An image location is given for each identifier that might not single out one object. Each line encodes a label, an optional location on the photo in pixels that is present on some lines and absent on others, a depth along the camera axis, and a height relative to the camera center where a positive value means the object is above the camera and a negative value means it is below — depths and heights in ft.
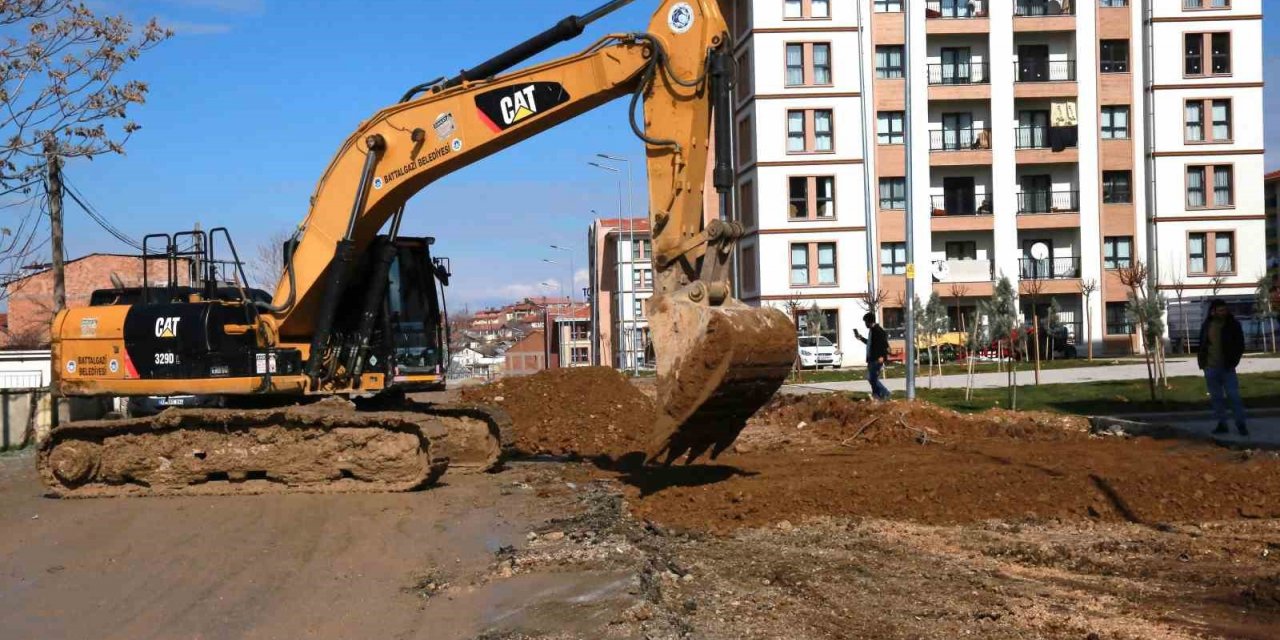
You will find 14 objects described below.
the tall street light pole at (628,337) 245.96 -1.41
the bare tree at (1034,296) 77.15 +1.69
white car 163.73 -3.59
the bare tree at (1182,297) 164.65 +3.29
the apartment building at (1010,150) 180.24 +26.52
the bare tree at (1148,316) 74.23 +0.28
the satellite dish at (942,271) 170.09 +7.91
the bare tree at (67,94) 56.95 +12.56
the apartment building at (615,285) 228.02 +11.33
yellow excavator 35.70 +0.77
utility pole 75.66 +7.37
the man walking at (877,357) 70.23 -1.87
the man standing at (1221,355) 50.85 -1.58
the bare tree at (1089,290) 162.64 +4.42
